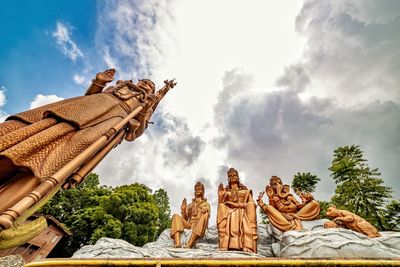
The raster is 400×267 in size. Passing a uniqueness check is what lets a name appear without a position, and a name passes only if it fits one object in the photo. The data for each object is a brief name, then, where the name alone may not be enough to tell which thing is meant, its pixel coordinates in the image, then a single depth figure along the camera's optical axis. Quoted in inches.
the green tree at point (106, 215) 511.8
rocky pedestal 136.5
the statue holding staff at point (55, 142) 113.0
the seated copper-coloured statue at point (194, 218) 214.2
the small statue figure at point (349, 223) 183.8
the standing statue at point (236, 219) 188.9
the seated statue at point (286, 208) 211.5
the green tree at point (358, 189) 504.1
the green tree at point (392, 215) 477.4
